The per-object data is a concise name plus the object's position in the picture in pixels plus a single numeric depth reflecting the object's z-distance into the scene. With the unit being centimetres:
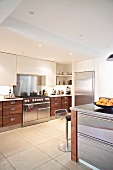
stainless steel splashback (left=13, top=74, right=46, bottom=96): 466
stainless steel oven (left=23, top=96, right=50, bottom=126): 414
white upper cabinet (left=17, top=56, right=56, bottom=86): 436
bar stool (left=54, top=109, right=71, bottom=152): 267
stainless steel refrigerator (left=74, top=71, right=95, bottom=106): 473
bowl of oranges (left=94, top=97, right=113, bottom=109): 202
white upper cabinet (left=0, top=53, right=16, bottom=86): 395
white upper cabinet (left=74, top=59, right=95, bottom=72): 477
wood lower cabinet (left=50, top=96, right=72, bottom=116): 493
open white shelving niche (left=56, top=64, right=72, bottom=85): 595
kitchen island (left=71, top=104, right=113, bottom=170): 184
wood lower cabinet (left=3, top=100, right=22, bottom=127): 370
